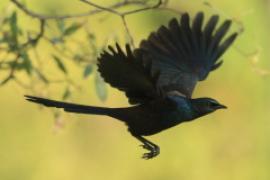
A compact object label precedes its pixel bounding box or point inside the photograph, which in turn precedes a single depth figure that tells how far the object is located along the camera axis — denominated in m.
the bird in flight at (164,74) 5.85
